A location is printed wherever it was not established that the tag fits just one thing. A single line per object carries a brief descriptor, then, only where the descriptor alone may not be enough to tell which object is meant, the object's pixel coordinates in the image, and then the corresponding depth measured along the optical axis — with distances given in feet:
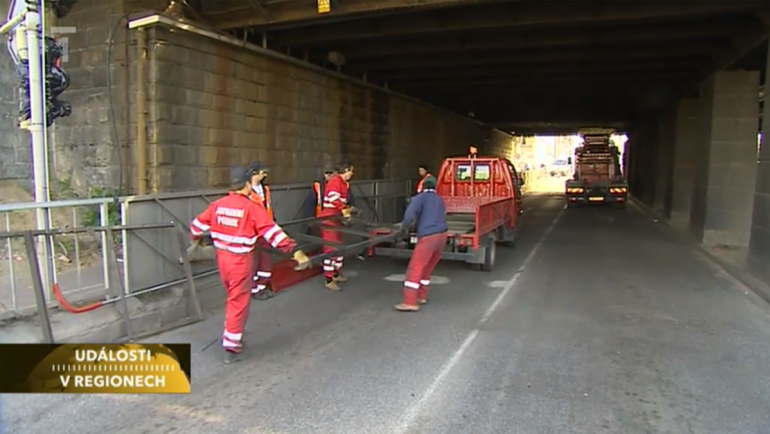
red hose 18.57
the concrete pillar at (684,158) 62.54
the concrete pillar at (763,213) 30.37
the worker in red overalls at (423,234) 24.21
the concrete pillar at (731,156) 45.85
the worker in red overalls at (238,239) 16.97
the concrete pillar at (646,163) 86.48
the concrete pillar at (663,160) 69.62
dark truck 82.07
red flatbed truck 30.81
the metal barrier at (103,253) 20.36
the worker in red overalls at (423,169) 33.26
